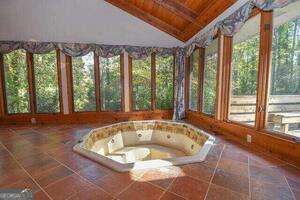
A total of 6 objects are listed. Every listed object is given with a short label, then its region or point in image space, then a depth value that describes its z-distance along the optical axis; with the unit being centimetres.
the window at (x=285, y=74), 166
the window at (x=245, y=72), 208
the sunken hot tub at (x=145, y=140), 265
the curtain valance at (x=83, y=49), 310
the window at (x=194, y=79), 339
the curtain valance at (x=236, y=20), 163
